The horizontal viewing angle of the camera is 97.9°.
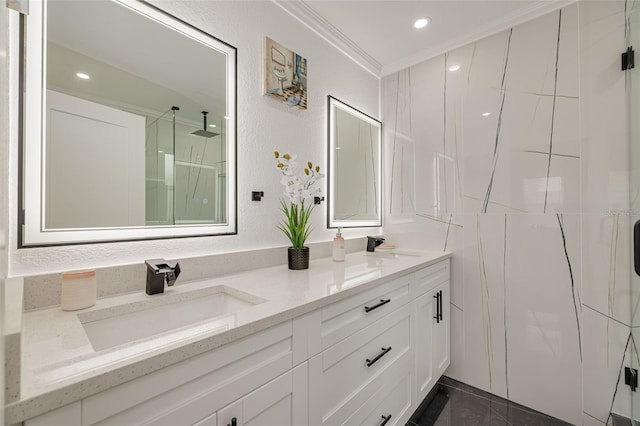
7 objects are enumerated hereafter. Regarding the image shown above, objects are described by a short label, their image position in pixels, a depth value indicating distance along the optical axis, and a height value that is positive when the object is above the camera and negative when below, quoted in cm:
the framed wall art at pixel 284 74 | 156 +83
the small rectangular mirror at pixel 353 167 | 208 +38
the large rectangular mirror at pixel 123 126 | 92 +35
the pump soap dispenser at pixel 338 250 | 176 -23
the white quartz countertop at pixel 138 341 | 49 -29
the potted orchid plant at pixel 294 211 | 148 +2
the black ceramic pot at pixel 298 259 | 148 -24
